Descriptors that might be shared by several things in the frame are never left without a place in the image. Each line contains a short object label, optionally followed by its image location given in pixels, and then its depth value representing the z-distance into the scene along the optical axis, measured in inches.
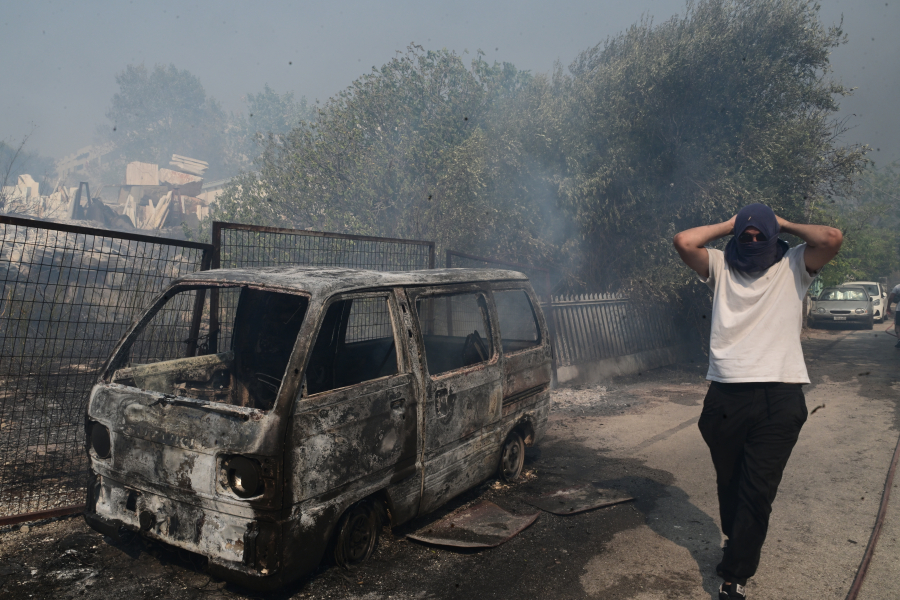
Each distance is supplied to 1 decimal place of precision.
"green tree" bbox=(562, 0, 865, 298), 501.4
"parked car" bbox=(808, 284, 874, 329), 823.1
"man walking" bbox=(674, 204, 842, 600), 121.3
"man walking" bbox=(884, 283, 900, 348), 507.6
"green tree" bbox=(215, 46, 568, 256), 669.9
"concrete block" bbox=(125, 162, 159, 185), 1696.6
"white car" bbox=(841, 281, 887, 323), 928.9
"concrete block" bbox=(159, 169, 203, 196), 1441.9
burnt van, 117.0
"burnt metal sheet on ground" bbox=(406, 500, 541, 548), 156.7
